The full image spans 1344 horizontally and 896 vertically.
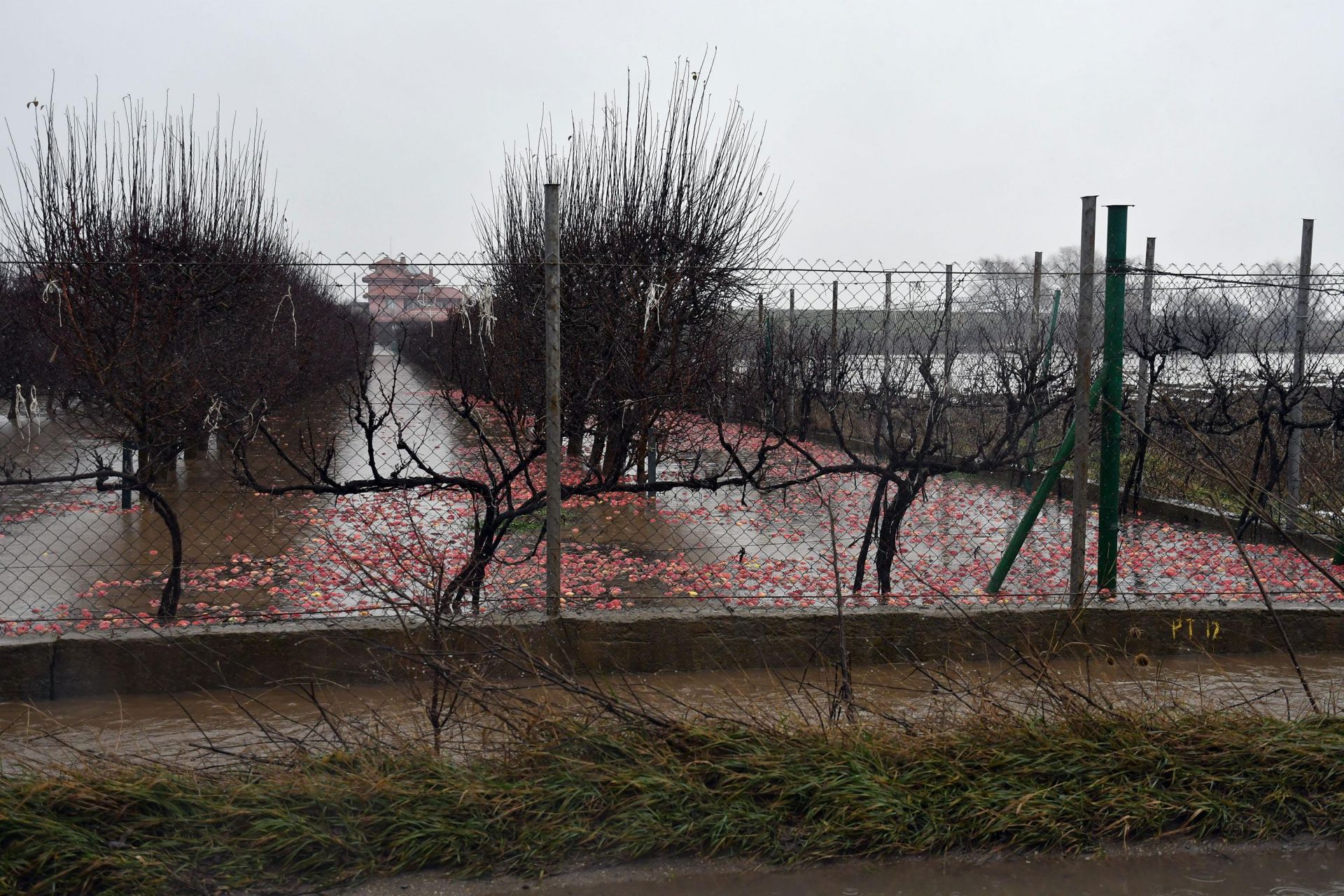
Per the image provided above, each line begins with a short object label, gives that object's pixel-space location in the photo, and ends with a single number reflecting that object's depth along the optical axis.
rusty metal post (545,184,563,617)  4.38
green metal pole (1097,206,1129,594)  4.78
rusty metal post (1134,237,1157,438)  7.63
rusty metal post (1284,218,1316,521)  7.13
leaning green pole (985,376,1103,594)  5.04
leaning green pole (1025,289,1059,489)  6.97
